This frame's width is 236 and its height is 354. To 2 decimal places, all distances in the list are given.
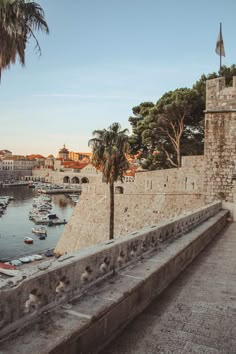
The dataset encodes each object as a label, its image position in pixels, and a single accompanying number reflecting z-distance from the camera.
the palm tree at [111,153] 20.88
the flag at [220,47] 17.34
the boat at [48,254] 30.00
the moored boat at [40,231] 43.84
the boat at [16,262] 27.48
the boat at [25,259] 28.54
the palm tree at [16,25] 11.22
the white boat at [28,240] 39.09
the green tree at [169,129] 26.28
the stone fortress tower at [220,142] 14.60
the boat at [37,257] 29.33
